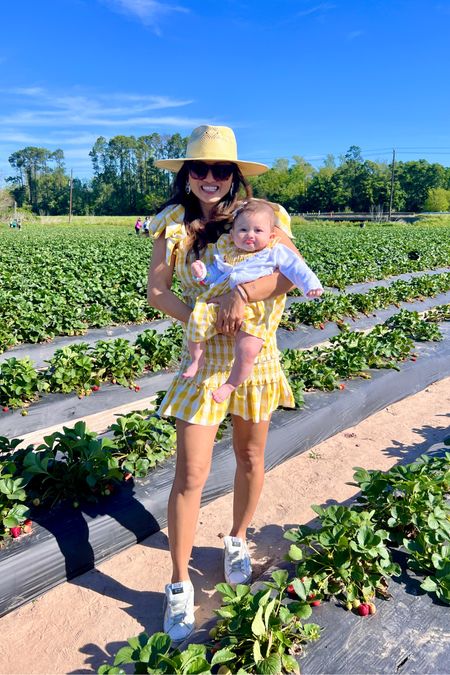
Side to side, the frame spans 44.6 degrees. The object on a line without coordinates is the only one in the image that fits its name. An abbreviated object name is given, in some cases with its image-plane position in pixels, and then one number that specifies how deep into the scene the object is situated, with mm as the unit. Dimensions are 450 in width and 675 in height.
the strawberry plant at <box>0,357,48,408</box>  4727
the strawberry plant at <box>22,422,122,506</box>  2986
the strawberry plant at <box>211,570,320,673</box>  1849
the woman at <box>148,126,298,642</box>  2164
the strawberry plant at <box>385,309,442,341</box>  6902
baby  2090
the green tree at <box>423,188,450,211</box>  81812
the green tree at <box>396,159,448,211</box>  88125
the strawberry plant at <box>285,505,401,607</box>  2197
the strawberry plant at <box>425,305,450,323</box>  8336
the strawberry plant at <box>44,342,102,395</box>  5055
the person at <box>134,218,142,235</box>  36953
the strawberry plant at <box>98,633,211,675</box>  1761
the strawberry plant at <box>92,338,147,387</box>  5437
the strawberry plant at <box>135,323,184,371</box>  5879
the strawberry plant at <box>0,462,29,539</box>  2660
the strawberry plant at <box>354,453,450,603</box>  2297
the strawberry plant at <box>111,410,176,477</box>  3414
